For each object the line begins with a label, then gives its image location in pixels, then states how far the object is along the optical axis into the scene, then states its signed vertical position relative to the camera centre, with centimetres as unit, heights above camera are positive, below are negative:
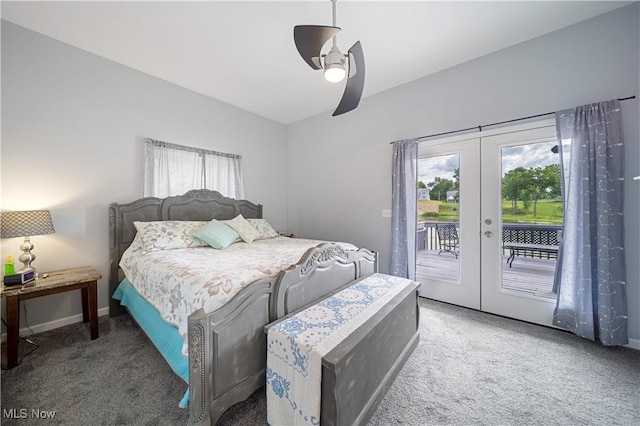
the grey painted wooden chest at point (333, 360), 119 -81
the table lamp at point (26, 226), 203 -10
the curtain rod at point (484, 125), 212 +99
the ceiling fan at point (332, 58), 157 +114
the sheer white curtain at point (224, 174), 369 +62
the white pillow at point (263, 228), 360 -24
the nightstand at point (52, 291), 187 -65
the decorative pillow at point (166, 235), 263 -24
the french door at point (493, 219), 253 -10
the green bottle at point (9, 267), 203 -44
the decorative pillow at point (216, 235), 282 -27
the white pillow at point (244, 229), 321 -22
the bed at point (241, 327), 126 -68
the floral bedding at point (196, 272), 151 -44
